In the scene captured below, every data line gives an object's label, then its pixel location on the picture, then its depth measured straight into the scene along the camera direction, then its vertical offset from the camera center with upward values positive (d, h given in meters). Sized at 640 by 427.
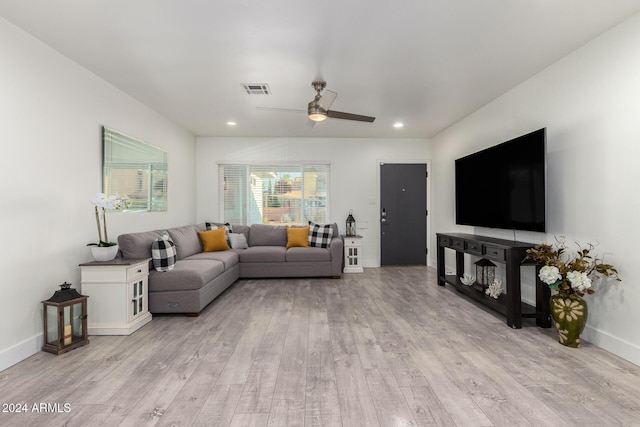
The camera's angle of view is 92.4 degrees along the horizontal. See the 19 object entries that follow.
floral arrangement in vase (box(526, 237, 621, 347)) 2.41 -0.56
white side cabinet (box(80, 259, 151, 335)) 2.77 -0.75
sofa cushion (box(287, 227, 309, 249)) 5.23 -0.39
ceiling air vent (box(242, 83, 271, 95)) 3.34 +1.41
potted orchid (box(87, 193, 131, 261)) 2.77 -0.26
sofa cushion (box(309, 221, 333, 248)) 5.20 -0.37
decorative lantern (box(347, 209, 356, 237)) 5.66 -0.22
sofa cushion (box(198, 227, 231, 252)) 4.81 -0.41
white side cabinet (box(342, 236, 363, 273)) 5.40 -0.71
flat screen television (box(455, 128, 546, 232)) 2.85 +0.31
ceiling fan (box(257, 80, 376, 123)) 3.09 +1.11
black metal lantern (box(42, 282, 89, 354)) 2.39 -0.86
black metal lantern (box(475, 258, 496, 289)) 3.64 -0.70
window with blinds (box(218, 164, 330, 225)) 5.83 +0.41
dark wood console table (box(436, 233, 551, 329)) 2.85 -0.70
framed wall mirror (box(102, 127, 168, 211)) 3.32 +0.55
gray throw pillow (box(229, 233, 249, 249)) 5.20 -0.45
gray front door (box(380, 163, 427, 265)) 5.88 +0.03
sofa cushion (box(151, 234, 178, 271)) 3.29 -0.43
